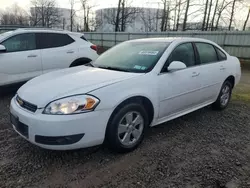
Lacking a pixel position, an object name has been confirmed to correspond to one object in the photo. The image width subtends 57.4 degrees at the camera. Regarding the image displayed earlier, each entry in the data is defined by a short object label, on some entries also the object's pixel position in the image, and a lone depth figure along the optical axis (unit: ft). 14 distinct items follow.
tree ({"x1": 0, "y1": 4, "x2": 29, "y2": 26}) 147.84
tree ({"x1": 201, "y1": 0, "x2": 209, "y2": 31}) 79.85
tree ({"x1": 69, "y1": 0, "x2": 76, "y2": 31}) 129.40
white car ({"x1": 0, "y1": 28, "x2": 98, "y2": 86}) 16.99
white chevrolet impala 8.23
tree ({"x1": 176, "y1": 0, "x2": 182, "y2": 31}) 85.58
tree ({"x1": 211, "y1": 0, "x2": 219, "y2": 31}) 81.84
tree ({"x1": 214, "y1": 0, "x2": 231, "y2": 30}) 80.37
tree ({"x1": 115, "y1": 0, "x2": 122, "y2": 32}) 91.45
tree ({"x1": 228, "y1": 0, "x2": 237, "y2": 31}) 78.00
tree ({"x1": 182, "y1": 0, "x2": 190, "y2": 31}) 78.88
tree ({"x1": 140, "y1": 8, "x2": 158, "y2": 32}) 126.11
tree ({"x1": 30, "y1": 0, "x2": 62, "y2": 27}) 132.87
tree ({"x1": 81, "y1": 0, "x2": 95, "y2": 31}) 120.88
